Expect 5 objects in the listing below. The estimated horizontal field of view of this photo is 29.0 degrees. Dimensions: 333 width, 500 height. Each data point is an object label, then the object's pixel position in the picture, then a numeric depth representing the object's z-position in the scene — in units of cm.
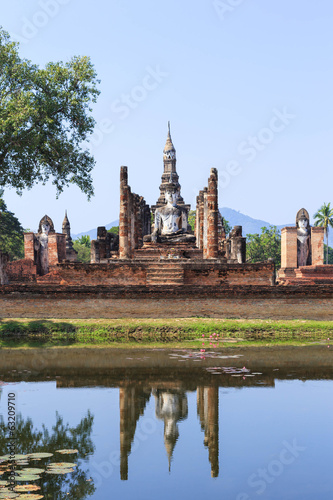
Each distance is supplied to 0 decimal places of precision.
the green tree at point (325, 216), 7131
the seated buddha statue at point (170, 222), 3347
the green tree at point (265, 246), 7262
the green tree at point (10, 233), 5512
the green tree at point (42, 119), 2261
